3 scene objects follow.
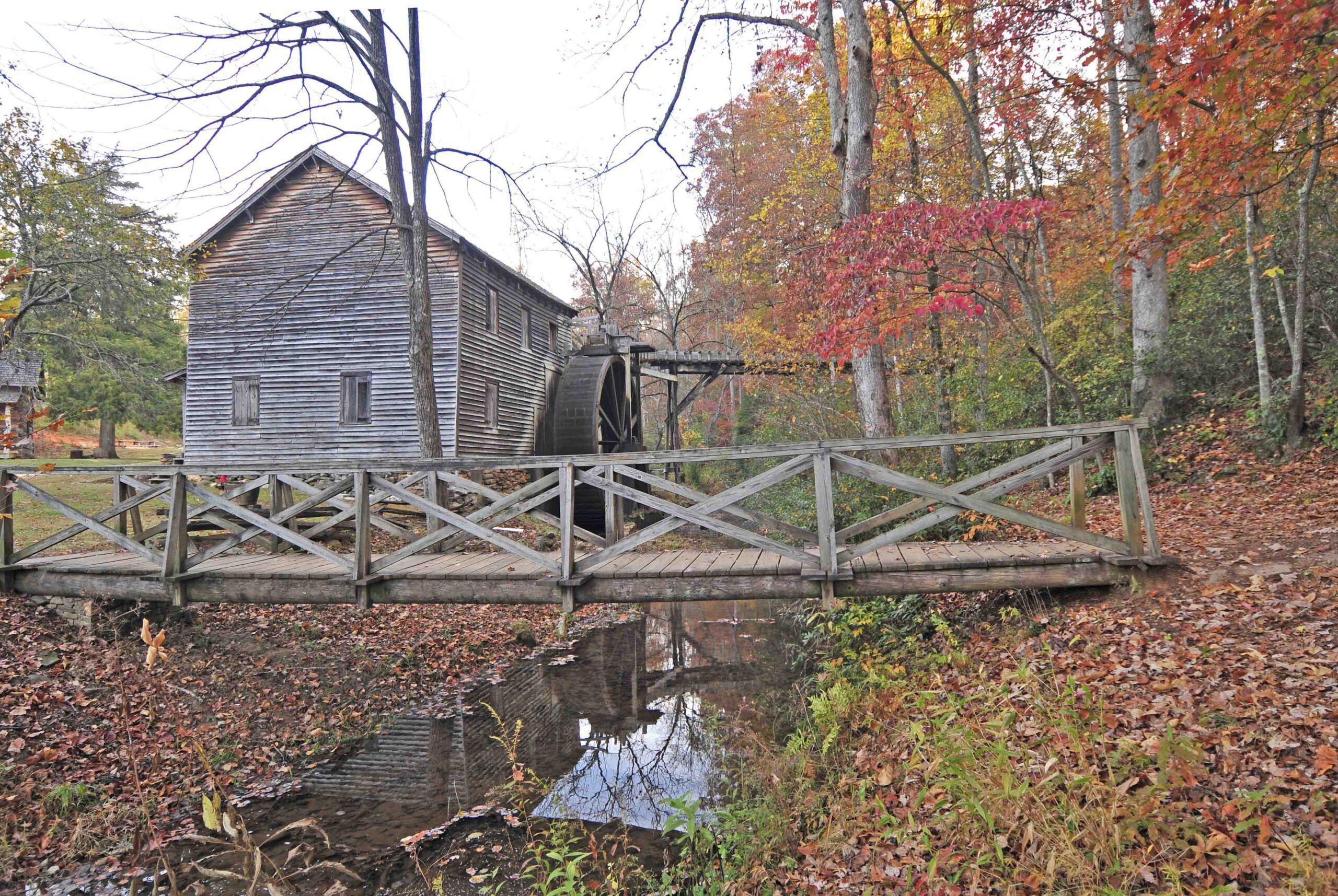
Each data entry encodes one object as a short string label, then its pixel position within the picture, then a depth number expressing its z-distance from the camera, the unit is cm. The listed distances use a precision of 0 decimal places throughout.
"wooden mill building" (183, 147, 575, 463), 1619
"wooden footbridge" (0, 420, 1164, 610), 503
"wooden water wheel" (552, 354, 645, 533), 1727
